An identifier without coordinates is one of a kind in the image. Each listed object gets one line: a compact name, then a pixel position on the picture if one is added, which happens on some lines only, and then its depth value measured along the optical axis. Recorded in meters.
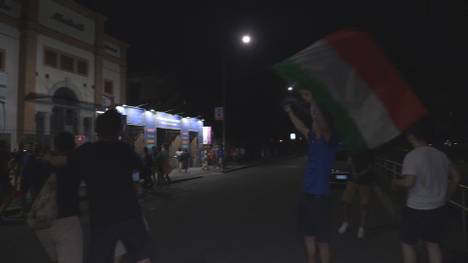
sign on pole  32.91
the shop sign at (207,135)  36.31
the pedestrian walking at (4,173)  9.73
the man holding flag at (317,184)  4.45
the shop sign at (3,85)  20.00
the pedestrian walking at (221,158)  30.95
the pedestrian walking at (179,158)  28.43
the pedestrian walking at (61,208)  4.14
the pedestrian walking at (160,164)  17.12
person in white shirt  4.53
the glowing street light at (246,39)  26.09
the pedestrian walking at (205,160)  30.90
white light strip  27.03
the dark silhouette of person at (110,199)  3.42
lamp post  26.09
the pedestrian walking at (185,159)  27.64
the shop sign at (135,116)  23.10
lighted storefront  23.75
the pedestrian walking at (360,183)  8.31
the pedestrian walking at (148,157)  16.39
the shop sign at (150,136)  25.38
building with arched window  19.80
